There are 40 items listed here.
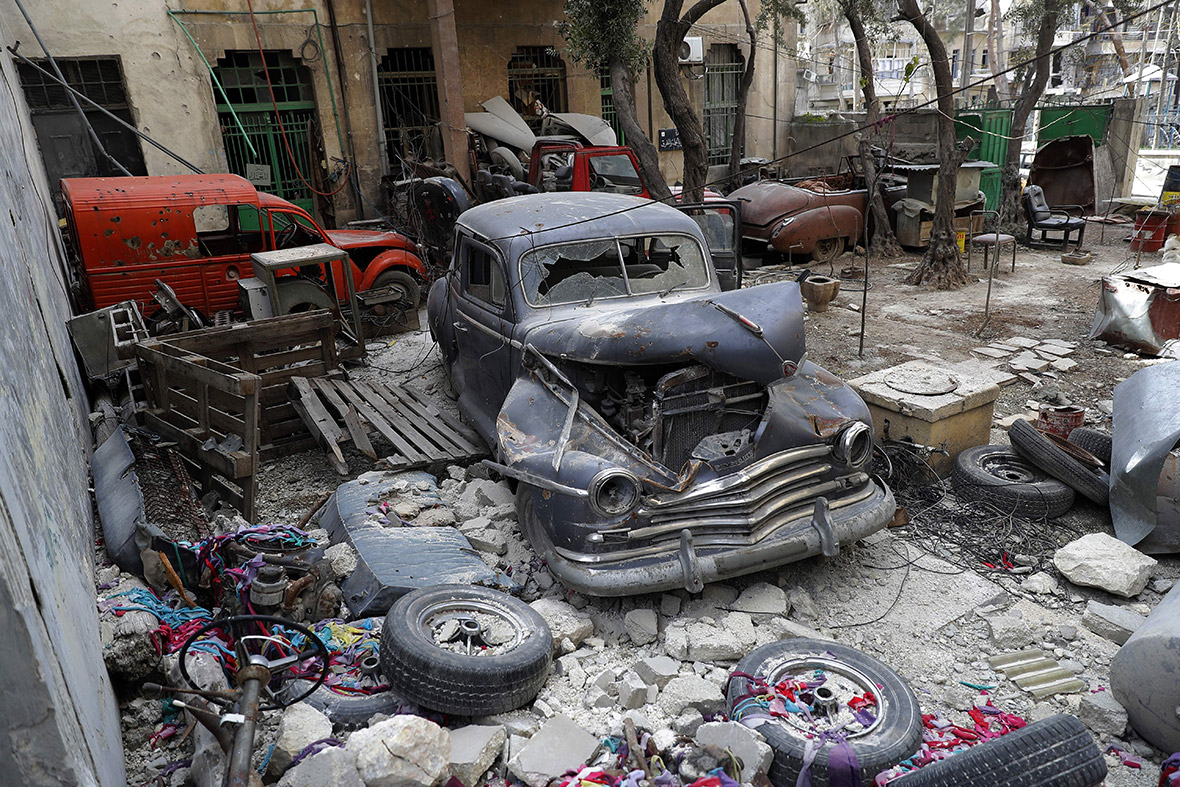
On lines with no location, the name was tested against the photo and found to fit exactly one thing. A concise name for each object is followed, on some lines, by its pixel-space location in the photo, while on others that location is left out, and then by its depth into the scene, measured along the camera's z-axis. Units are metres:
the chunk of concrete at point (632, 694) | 3.51
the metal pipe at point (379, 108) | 13.64
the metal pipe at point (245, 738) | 2.51
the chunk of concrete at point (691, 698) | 3.45
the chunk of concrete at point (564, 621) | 3.98
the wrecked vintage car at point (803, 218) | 12.20
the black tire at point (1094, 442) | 5.47
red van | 8.13
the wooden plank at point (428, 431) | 5.92
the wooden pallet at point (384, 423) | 5.87
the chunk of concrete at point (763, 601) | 4.17
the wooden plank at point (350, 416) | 5.98
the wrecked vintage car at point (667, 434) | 3.99
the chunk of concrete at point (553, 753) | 3.07
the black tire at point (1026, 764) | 2.79
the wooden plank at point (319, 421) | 5.88
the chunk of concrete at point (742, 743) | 3.01
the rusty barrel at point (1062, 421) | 5.93
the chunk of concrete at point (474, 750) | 3.02
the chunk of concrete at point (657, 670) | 3.63
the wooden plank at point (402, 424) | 5.86
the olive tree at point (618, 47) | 9.89
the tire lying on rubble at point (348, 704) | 3.28
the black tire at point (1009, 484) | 5.07
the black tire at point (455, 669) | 3.27
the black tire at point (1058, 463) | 5.06
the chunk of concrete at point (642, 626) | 4.04
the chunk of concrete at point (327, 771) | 2.72
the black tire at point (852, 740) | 3.07
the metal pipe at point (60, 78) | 10.69
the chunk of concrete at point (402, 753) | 2.80
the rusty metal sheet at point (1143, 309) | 7.89
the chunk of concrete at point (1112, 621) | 4.01
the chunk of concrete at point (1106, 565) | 4.31
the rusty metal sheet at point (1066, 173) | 15.21
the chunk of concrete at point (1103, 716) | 3.43
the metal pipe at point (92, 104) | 10.22
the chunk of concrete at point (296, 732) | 2.97
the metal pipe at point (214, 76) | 12.31
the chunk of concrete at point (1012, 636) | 4.02
